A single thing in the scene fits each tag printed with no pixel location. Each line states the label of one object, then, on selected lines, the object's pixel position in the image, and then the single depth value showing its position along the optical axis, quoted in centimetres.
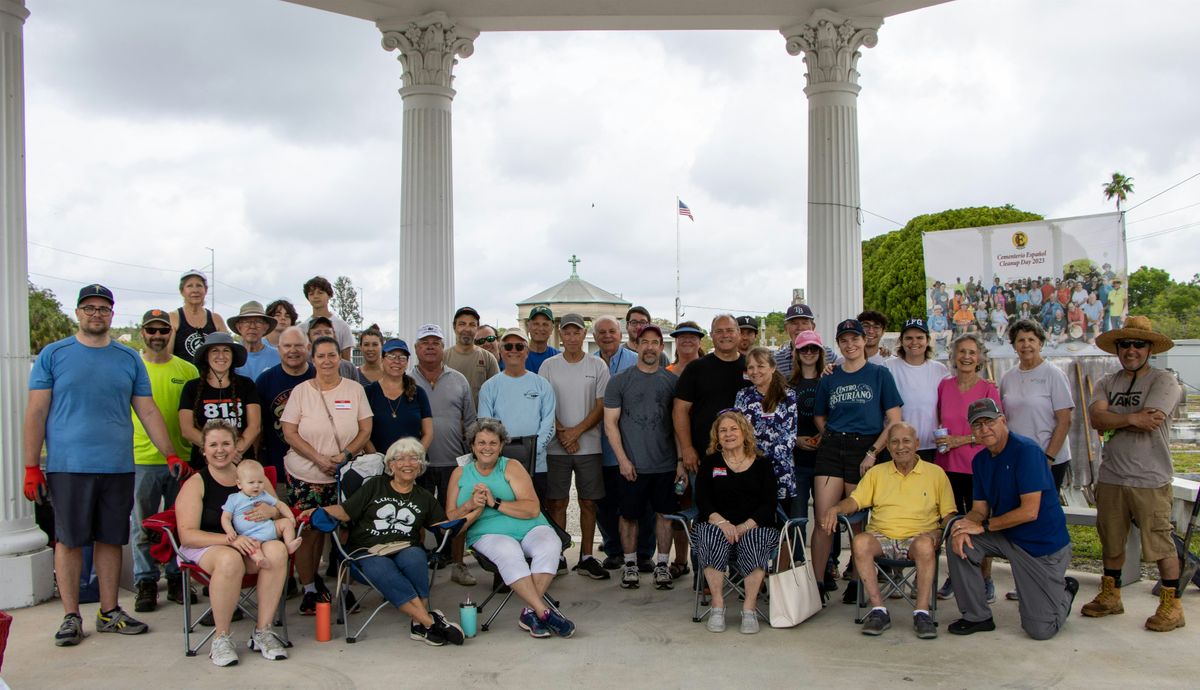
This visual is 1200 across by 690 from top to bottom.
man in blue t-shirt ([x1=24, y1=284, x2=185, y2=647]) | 478
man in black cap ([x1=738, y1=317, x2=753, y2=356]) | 621
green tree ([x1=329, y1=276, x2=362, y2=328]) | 4656
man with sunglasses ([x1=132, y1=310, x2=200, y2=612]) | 531
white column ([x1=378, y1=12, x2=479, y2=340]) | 792
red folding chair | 449
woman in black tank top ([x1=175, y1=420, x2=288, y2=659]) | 444
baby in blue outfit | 464
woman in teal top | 484
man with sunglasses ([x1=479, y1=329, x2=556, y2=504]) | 587
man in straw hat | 507
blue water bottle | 475
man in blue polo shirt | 475
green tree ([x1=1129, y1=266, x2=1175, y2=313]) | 5284
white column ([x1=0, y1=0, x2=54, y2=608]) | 539
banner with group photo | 650
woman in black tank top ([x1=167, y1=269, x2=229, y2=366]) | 595
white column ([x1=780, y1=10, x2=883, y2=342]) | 752
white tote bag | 486
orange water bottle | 468
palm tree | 4584
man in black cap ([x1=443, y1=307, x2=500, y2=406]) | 665
